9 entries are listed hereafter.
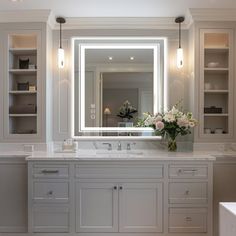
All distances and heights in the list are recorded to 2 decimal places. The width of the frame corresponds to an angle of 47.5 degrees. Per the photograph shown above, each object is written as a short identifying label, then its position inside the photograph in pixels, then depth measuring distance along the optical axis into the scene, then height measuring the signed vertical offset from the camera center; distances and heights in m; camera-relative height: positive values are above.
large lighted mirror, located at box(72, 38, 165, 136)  3.47 +0.38
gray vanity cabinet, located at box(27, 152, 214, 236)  2.75 -0.83
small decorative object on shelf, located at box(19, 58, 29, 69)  3.29 +0.61
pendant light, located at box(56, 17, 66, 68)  3.28 +0.73
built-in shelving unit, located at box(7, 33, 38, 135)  3.21 +0.38
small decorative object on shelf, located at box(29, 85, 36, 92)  3.22 +0.31
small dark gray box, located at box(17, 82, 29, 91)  3.28 +0.33
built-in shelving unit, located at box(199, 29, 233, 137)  3.17 +0.38
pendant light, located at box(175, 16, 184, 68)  3.29 +0.72
